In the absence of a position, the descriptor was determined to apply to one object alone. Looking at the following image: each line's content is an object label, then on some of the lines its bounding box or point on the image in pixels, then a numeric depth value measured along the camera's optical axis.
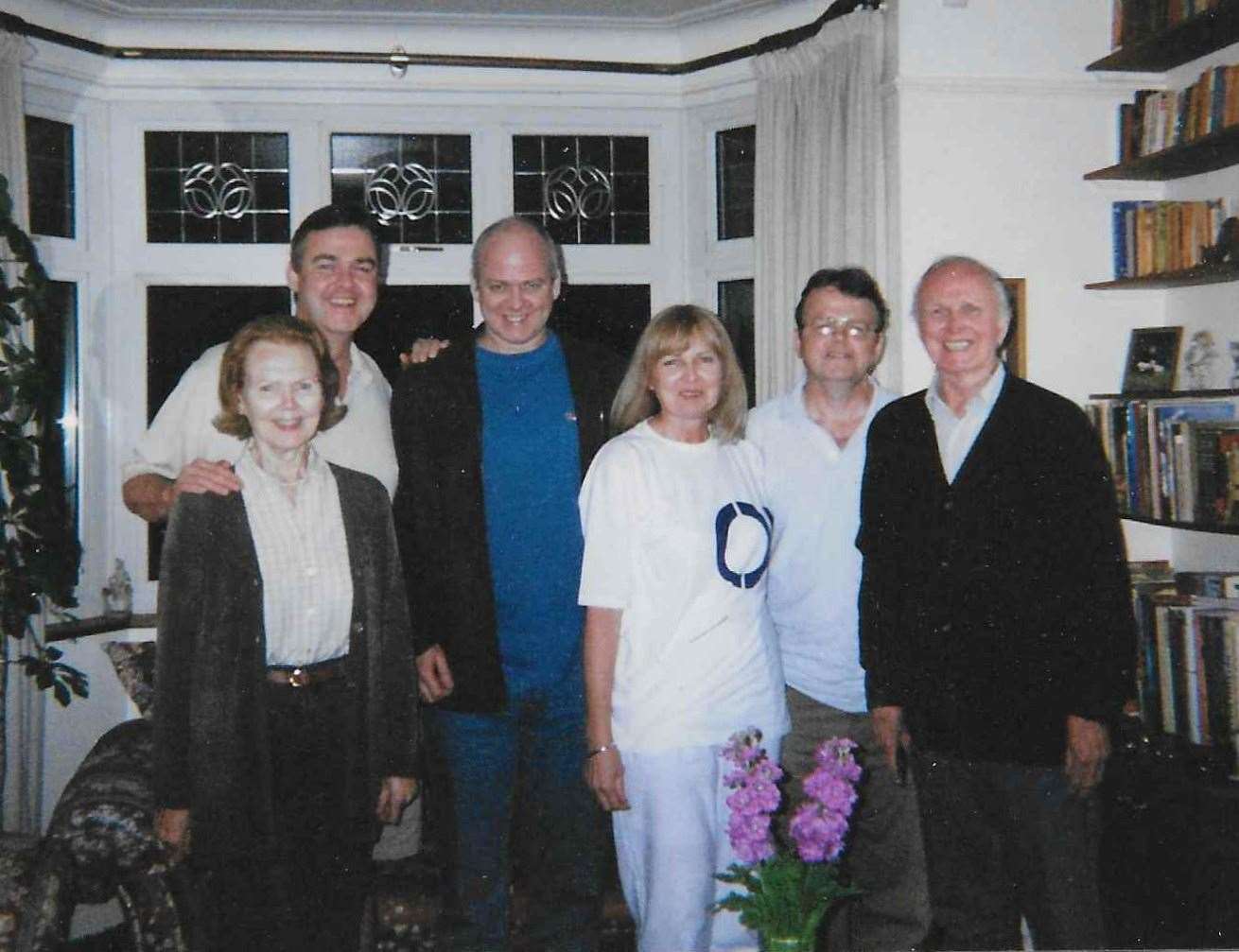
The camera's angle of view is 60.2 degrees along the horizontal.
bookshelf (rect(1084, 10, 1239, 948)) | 2.39
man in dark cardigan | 1.96
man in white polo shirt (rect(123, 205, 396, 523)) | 2.14
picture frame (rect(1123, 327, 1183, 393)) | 3.10
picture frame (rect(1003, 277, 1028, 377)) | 3.24
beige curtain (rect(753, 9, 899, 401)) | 3.28
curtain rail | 3.57
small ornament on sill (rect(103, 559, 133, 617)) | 3.77
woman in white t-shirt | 1.85
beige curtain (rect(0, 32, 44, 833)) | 3.32
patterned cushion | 3.08
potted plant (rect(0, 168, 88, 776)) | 2.94
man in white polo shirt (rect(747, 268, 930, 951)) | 2.23
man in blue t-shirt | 2.18
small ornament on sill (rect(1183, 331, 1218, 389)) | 2.97
